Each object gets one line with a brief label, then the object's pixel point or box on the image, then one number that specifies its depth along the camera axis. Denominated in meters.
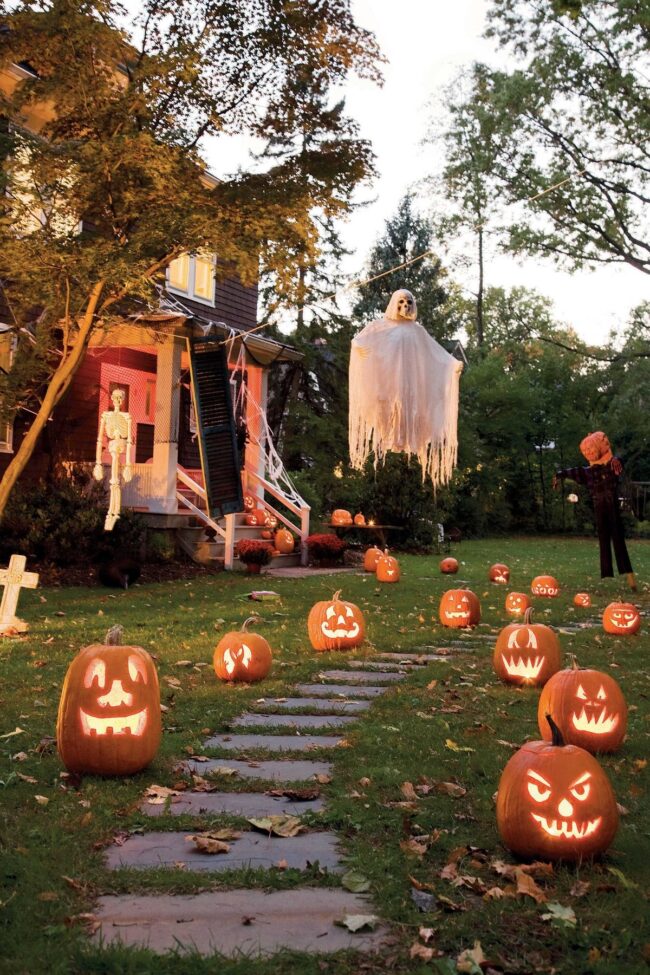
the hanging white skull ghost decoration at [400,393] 8.64
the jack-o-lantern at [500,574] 13.49
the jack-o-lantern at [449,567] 14.85
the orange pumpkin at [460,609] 8.70
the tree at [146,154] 9.00
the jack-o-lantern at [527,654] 5.84
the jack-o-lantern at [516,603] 9.23
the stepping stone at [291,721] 4.88
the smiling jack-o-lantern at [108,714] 3.88
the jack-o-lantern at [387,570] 13.12
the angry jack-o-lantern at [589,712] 4.41
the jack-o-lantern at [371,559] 15.28
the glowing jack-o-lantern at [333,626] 7.20
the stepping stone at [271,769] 3.97
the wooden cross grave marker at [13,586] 7.74
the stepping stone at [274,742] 4.43
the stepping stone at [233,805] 3.50
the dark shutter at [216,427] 14.23
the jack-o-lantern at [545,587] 11.52
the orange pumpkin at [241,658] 5.81
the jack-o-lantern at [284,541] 16.23
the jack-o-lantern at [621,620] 8.34
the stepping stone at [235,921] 2.40
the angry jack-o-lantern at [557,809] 3.08
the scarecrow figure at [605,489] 11.29
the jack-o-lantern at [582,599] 10.58
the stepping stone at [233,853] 2.95
